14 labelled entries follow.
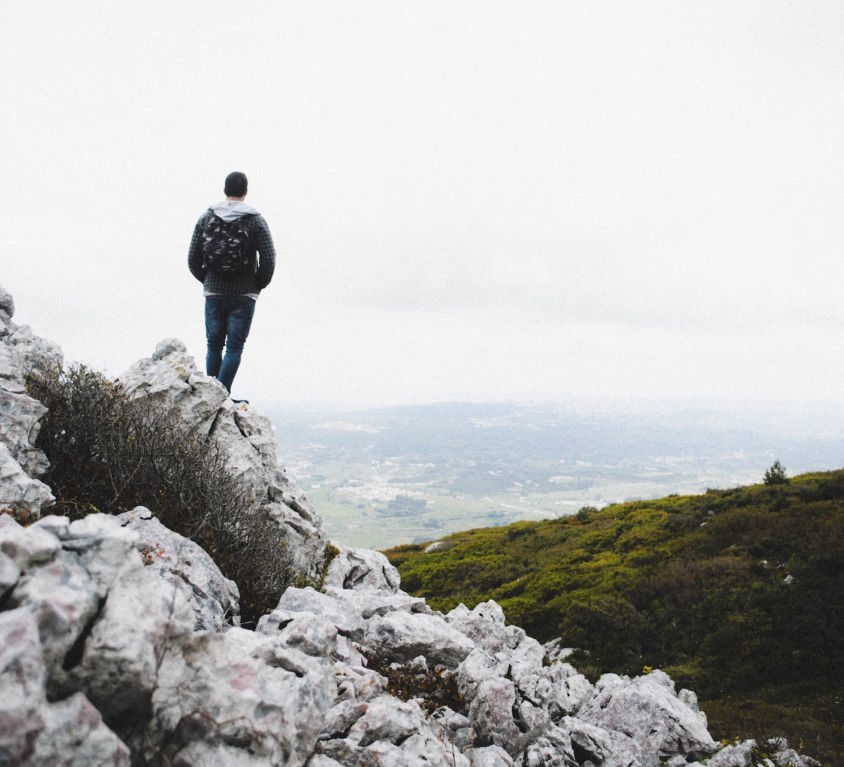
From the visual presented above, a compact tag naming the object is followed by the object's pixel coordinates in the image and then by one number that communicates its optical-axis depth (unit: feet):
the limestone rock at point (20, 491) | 16.84
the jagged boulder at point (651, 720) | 29.78
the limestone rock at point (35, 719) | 8.59
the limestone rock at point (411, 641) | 26.03
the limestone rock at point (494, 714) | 22.00
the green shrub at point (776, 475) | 87.10
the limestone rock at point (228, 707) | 11.60
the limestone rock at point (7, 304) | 32.39
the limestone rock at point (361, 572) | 38.06
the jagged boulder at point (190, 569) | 17.88
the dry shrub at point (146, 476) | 22.79
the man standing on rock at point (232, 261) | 30.53
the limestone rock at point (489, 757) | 19.97
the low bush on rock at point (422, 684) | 22.36
